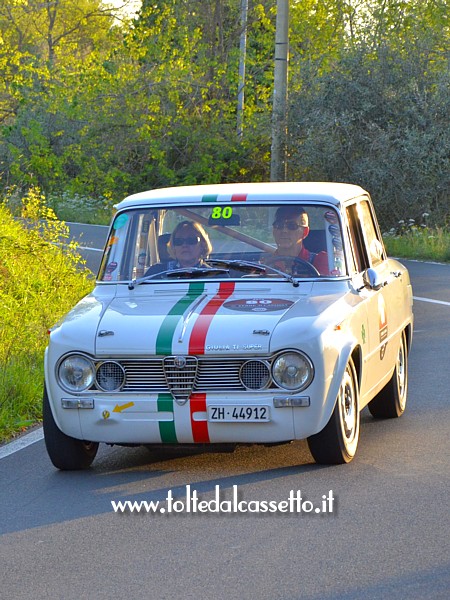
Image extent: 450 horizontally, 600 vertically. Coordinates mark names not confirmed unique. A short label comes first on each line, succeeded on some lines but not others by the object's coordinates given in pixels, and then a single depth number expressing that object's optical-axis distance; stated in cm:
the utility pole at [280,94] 4025
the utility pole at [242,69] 5705
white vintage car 1078
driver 1270
